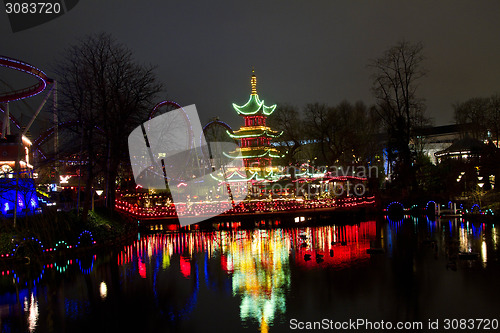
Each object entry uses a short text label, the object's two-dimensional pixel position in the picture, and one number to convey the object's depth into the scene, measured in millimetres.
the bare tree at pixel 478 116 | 72625
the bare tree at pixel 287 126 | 72250
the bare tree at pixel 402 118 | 57594
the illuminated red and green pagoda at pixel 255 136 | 63656
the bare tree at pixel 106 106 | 34031
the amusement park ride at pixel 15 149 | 29373
